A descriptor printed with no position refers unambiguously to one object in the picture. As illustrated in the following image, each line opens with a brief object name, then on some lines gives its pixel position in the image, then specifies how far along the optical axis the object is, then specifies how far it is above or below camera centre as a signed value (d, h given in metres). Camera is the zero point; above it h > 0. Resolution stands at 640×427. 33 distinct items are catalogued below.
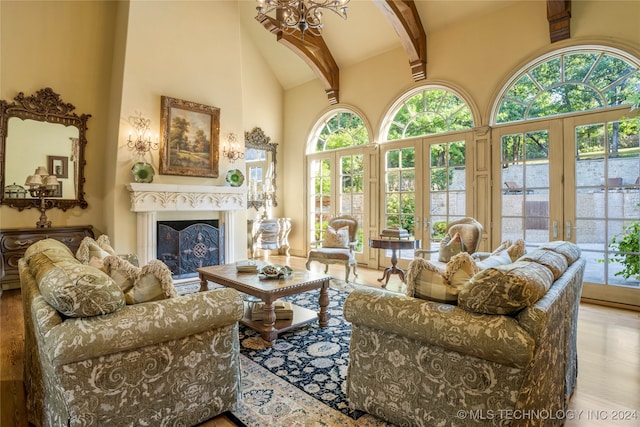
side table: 4.41 -0.41
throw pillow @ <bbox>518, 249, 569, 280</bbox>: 1.79 -0.26
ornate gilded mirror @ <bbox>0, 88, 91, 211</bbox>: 4.56 +0.96
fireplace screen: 5.12 -0.48
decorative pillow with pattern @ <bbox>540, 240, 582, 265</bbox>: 2.14 -0.24
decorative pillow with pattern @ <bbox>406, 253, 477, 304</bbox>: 1.61 -0.31
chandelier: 3.12 +1.94
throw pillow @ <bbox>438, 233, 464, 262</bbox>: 3.92 -0.40
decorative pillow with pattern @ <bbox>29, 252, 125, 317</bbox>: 1.39 -0.32
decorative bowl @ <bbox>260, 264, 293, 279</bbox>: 3.16 -0.55
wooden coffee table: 2.80 -0.65
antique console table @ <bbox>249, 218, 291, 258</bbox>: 6.90 -0.39
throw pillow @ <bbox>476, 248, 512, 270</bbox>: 1.98 -0.30
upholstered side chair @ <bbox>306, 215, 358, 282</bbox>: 4.69 -0.48
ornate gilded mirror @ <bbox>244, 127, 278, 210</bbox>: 7.07 +0.98
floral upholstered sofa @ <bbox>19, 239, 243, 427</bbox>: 1.38 -0.63
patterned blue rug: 2.11 -1.08
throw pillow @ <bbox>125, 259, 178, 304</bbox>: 1.68 -0.35
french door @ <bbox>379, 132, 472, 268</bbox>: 5.01 +0.43
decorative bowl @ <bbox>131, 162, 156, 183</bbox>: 4.82 +0.60
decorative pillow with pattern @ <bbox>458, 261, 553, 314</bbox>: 1.37 -0.32
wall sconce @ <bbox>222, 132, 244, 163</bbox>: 5.82 +1.11
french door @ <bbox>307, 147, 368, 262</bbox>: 6.31 +0.51
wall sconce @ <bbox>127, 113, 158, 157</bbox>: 4.85 +1.10
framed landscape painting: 5.11 +1.19
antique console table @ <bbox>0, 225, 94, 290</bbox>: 4.36 -0.37
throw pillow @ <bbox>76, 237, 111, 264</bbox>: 2.37 -0.27
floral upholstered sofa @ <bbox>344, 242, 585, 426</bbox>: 1.35 -0.62
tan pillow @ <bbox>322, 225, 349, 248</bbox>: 5.02 -0.36
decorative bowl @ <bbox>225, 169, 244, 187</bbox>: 5.75 +0.62
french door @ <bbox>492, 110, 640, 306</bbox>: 3.78 +0.28
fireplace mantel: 4.82 +0.17
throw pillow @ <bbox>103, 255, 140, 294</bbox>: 1.70 -0.29
